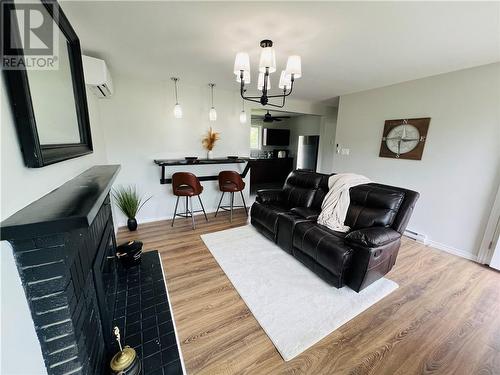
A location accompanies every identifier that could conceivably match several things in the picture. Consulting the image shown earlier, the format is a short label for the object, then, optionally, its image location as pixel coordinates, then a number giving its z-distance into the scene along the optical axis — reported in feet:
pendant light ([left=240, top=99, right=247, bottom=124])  12.93
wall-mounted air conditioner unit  7.36
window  23.91
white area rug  5.20
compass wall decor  10.11
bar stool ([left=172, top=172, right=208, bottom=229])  10.82
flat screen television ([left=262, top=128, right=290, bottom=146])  22.85
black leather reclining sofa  6.16
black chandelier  5.79
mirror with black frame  2.49
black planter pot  10.63
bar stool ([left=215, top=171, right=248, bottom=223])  12.09
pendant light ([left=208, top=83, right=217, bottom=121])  11.31
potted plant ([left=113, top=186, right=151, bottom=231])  10.45
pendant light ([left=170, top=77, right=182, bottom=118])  10.65
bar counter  11.09
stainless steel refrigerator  19.53
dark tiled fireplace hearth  2.45
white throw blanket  7.89
